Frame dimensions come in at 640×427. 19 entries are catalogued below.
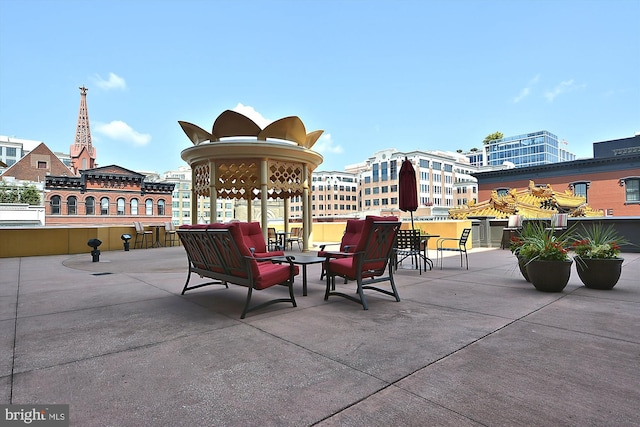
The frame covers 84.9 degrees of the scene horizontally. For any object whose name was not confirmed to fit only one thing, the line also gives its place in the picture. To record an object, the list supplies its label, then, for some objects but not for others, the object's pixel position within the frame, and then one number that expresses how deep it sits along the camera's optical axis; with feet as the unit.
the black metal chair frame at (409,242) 27.58
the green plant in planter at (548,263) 18.94
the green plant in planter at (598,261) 19.47
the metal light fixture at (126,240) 48.10
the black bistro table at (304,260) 16.59
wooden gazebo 44.14
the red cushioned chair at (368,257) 16.24
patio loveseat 14.90
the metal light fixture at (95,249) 36.09
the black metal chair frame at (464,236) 28.96
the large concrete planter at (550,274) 18.89
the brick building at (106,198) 131.23
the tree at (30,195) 145.79
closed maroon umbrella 30.66
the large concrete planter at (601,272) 19.43
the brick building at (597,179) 93.45
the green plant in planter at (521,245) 21.14
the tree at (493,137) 375.25
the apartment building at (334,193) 335.06
